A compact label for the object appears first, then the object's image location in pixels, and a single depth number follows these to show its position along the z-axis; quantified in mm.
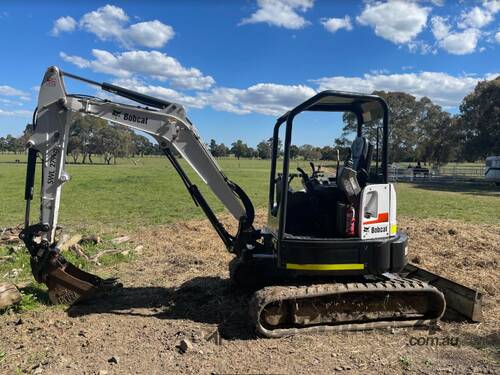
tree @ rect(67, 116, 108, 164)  86500
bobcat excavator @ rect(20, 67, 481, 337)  5555
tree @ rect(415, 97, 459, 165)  56375
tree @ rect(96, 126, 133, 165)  93375
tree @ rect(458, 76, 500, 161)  41062
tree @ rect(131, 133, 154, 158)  116688
